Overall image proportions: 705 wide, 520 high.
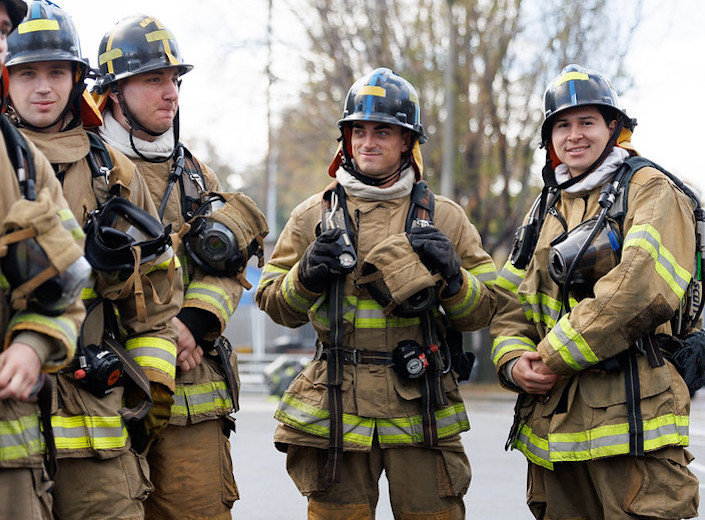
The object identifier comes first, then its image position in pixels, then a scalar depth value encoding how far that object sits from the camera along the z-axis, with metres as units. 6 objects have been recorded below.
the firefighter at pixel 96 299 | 6.83
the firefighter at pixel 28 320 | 5.41
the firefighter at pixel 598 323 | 7.73
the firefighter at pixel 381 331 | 8.35
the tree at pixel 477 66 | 31.92
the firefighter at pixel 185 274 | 8.38
